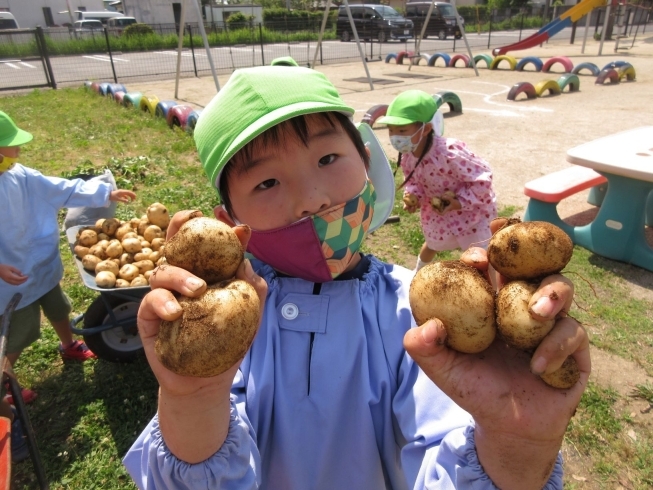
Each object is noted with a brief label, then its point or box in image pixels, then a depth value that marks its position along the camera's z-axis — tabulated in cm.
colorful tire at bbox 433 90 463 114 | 1014
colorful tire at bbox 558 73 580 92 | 1223
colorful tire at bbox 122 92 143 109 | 1107
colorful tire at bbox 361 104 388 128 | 795
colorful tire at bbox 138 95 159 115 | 1035
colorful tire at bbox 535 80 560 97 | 1178
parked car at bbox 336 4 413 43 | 2600
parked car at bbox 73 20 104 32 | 3028
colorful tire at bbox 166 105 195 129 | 898
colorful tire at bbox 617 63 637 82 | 1392
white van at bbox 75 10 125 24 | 3359
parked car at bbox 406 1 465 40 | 2733
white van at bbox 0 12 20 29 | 2697
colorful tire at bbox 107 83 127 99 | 1254
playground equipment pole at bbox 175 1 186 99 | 1058
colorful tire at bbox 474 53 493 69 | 1683
